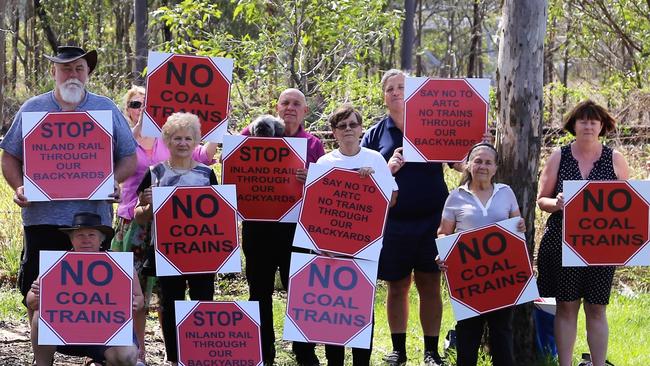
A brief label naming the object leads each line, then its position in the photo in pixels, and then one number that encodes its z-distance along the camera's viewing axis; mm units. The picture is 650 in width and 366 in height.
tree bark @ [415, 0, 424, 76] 40569
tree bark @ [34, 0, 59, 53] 29820
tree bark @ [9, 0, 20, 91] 31783
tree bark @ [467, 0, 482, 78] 34375
